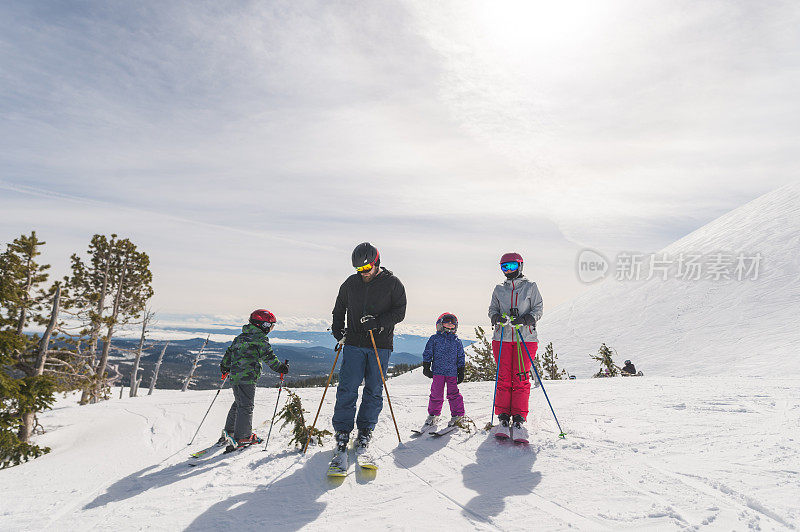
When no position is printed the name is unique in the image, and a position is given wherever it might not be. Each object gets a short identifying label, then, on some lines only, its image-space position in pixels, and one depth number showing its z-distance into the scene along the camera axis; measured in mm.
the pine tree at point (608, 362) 15960
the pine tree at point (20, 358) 9133
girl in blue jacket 6574
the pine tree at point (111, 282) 21984
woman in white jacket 5949
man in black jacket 5059
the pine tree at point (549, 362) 17203
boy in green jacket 5898
